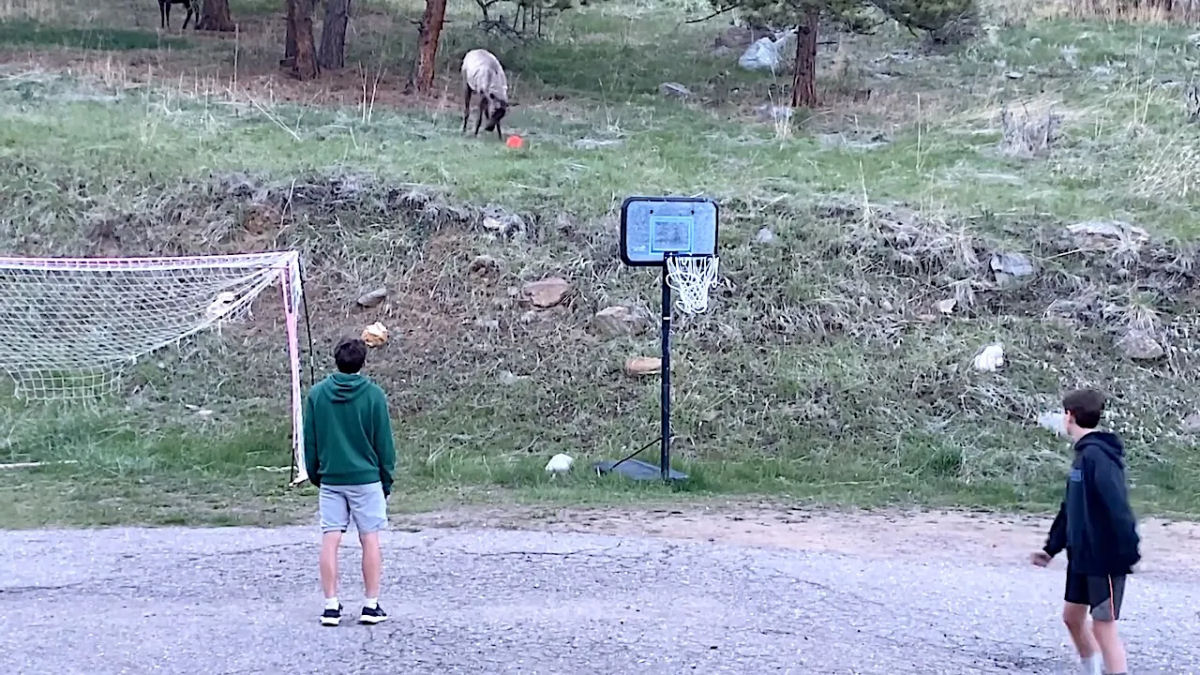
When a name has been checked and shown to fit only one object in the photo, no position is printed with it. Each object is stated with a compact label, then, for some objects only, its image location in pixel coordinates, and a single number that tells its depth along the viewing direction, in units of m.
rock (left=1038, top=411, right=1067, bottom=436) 11.38
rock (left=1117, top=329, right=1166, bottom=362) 12.32
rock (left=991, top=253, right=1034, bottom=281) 13.27
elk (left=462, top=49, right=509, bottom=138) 18.23
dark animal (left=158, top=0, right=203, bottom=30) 26.16
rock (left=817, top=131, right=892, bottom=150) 17.55
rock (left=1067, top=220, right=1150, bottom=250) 13.46
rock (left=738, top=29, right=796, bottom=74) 24.05
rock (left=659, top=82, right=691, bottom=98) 22.03
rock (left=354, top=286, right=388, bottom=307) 13.43
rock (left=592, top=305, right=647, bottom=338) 12.76
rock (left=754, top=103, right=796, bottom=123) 19.48
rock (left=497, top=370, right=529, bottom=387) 12.27
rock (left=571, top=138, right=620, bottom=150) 17.11
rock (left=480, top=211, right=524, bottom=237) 14.03
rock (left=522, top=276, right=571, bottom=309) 13.18
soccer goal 12.23
